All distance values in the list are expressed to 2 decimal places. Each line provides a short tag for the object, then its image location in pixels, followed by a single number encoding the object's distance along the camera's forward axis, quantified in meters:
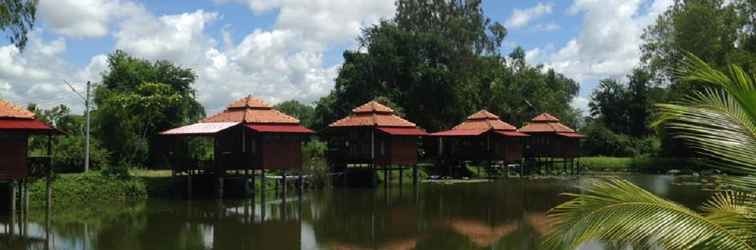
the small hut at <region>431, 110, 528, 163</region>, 39.91
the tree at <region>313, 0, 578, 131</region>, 45.69
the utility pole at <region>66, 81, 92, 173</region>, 26.31
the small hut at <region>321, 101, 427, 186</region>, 33.28
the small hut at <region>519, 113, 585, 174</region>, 46.44
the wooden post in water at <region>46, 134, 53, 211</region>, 21.39
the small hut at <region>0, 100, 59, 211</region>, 20.53
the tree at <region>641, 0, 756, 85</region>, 39.81
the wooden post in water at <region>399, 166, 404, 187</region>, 34.94
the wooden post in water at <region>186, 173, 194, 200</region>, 26.88
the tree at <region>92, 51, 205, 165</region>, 30.59
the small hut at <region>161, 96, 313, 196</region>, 26.47
